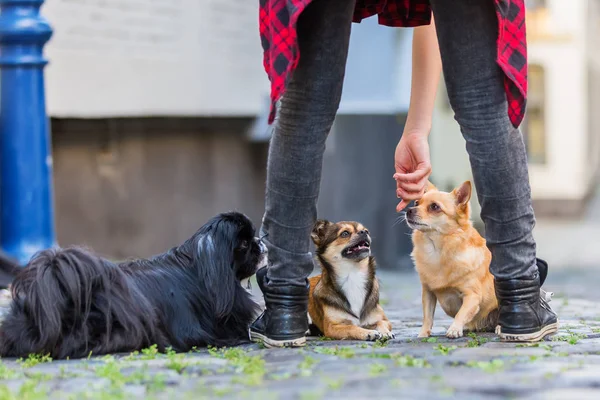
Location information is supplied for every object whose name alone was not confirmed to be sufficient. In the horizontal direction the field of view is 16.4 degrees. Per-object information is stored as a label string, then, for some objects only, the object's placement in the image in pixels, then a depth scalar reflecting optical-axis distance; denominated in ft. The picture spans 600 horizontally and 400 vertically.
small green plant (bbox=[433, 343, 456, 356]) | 20.53
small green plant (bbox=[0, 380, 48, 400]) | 16.73
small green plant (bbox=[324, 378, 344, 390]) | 16.87
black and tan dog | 25.10
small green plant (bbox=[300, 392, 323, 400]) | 15.94
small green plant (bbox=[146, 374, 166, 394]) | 17.42
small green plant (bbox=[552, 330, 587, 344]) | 22.27
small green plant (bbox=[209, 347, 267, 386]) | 17.91
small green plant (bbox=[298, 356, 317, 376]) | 18.40
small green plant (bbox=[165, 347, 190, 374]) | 19.61
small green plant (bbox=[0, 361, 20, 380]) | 19.20
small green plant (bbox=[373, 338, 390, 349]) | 22.61
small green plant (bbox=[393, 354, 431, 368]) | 18.98
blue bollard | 35.06
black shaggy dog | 21.75
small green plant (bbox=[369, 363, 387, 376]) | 18.09
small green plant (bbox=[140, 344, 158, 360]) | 21.13
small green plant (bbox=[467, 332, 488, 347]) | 22.04
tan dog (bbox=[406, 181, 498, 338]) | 25.02
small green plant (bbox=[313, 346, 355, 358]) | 20.48
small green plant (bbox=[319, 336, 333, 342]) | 24.13
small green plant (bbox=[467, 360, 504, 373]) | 18.26
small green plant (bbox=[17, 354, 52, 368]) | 20.79
